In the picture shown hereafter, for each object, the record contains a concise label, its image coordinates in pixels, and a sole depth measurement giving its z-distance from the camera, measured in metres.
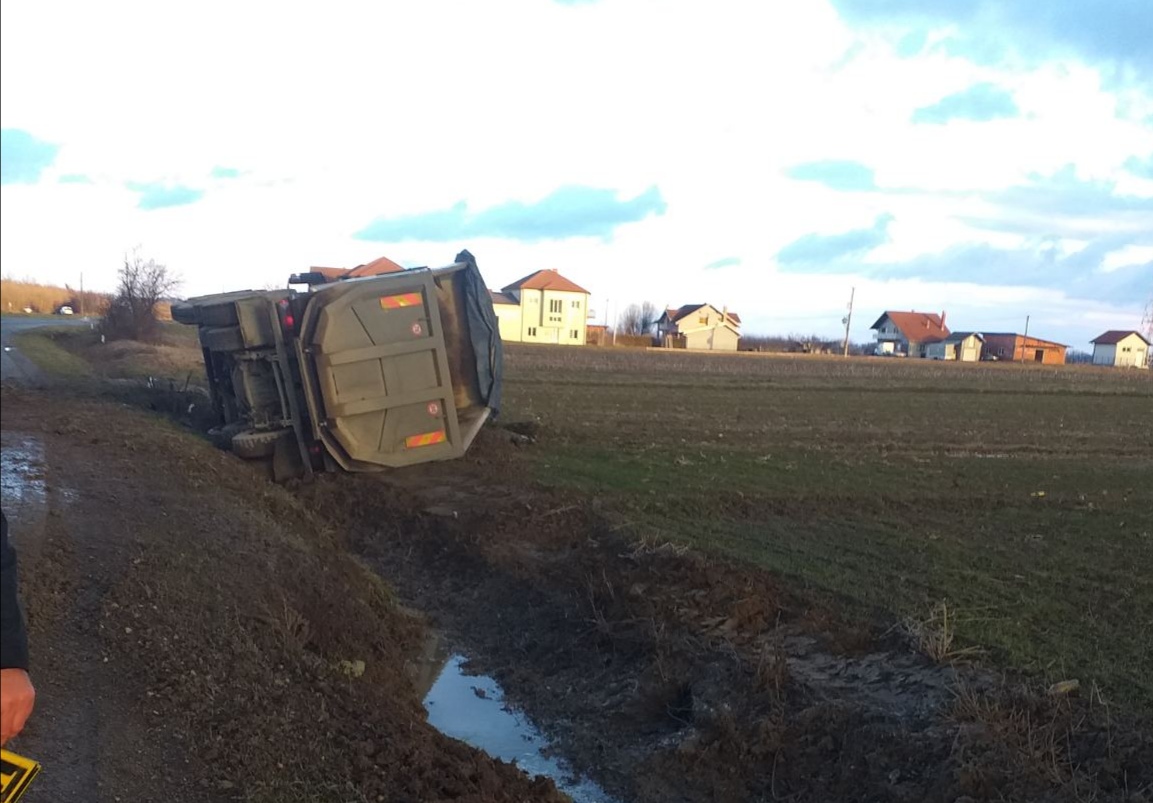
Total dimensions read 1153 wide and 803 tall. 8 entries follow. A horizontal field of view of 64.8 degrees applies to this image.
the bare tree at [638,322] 127.53
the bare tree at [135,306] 37.91
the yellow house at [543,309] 91.89
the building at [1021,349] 98.75
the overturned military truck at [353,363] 10.51
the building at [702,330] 98.06
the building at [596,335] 97.38
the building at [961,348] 97.94
